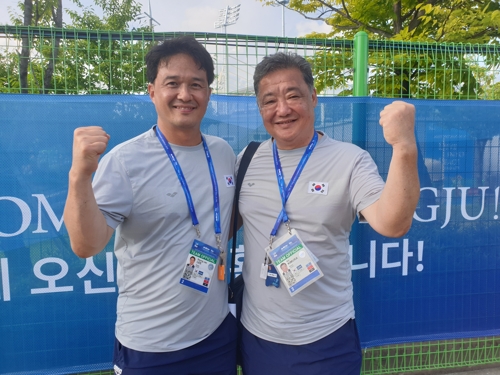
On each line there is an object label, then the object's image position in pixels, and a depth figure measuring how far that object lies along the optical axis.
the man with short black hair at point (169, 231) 1.74
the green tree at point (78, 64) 2.61
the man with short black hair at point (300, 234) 1.76
